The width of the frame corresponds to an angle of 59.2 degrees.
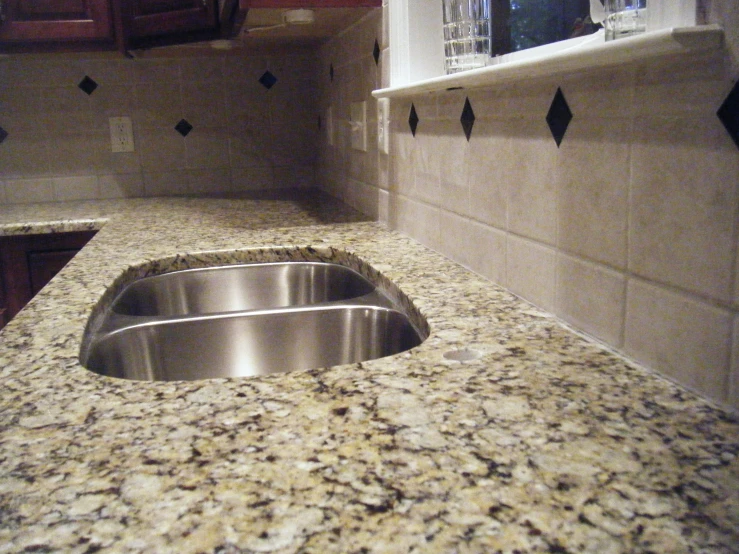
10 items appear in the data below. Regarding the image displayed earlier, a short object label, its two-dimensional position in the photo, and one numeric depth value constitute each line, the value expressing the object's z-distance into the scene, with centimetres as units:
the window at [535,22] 104
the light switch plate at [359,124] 177
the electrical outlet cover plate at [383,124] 153
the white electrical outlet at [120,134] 248
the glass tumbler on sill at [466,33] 112
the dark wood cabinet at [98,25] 197
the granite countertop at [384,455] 43
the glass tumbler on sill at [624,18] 67
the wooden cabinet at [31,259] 198
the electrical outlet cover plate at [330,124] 223
